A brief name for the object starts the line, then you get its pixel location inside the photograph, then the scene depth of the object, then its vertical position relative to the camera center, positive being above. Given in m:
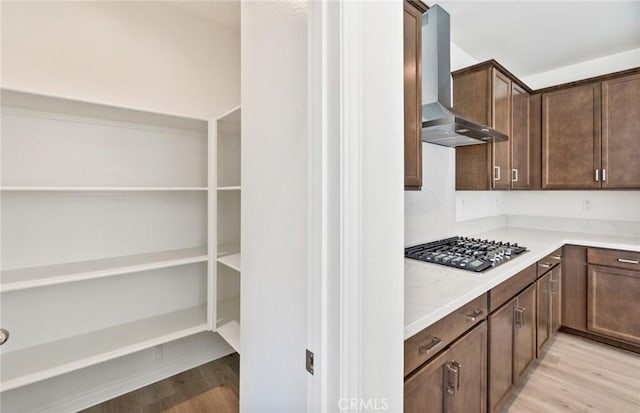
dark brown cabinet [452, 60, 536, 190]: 2.41 +0.75
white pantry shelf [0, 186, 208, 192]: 1.39 +0.10
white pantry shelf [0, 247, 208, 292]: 1.45 -0.35
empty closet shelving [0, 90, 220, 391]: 1.60 -0.17
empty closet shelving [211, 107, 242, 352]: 2.22 -0.09
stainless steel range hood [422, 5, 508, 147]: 1.83 +0.82
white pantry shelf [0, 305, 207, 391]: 1.47 -0.80
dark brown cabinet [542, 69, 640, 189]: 2.55 +0.67
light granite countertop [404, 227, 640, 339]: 1.08 -0.36
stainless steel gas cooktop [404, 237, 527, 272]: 1.64 -0.30
